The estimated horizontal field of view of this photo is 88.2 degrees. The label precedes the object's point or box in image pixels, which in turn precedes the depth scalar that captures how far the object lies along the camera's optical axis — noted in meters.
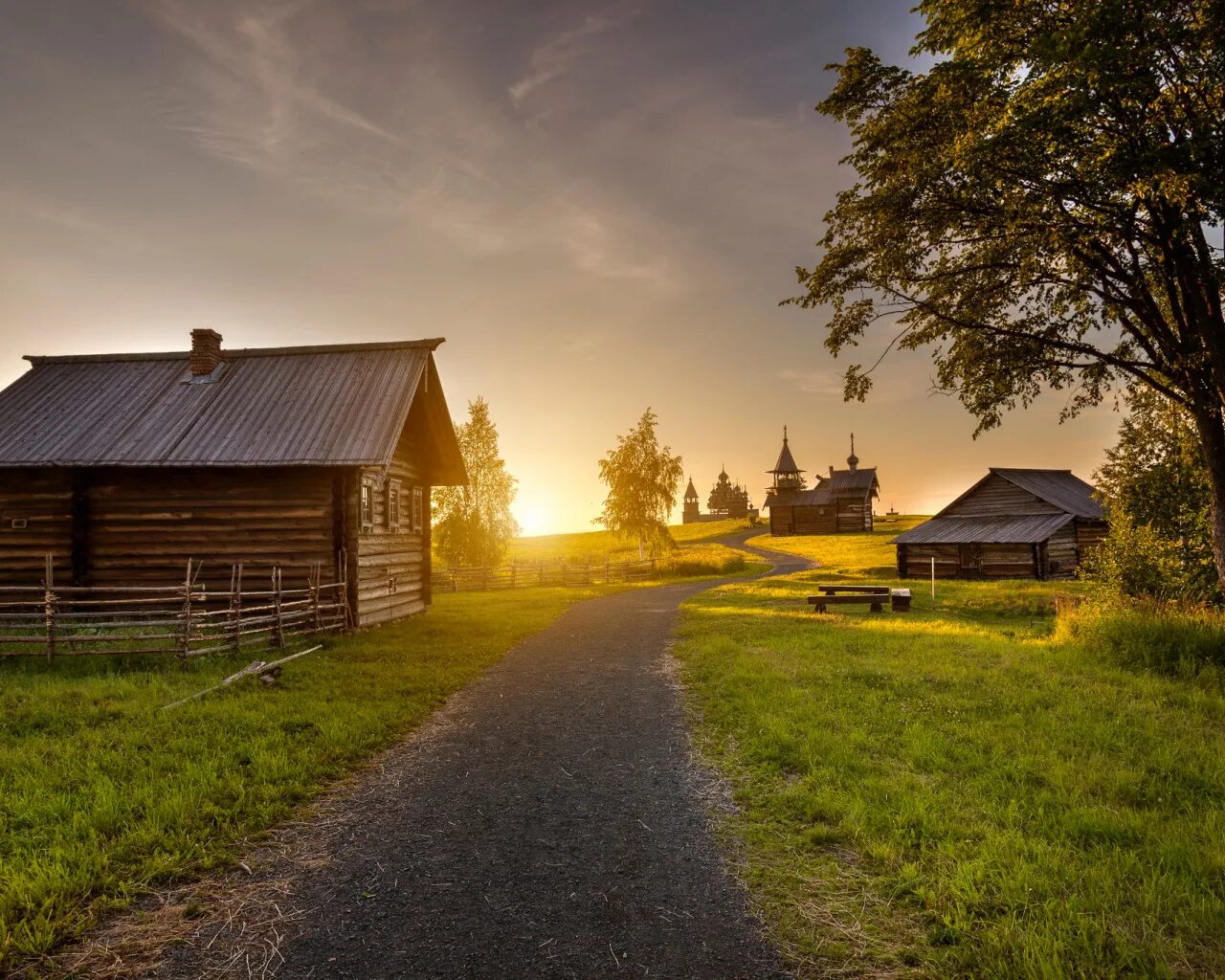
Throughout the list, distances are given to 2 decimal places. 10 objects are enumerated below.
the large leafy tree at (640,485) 42.41
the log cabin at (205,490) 15.65
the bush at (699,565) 40.06
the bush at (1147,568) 15.86
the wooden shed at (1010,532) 33.03
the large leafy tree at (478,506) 38.66
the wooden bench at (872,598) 20.39
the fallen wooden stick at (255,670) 9.63
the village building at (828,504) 71.44
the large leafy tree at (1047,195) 9.53
